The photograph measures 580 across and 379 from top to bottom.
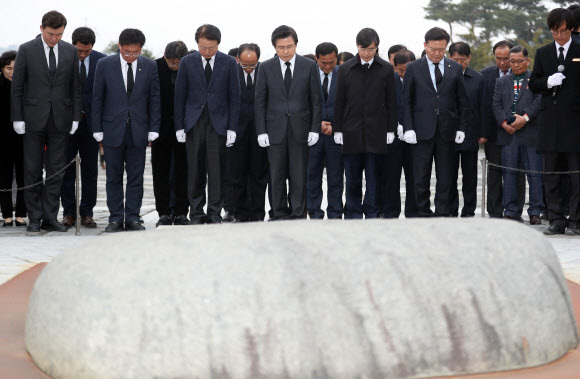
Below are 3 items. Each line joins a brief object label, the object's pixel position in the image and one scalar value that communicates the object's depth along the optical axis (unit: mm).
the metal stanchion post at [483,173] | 9134
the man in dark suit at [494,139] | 9875
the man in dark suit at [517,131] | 9625
